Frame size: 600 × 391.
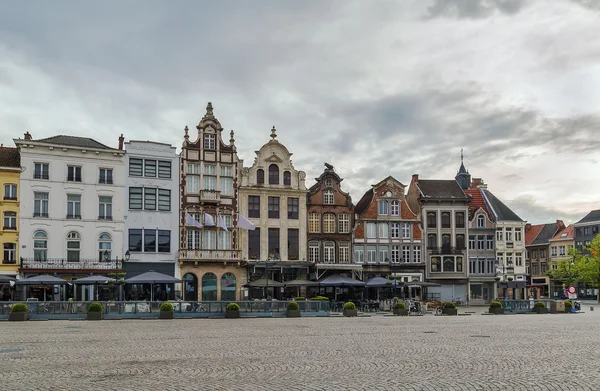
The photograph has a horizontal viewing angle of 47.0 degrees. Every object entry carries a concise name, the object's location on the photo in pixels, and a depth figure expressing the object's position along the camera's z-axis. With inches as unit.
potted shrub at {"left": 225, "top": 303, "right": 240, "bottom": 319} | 1566.2
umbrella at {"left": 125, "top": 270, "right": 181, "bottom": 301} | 1793.8
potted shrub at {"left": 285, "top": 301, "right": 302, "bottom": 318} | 1636.3
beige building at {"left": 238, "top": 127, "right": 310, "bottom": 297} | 2369.6
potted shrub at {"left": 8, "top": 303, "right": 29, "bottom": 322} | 1413.6
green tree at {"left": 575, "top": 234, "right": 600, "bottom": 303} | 3169.3
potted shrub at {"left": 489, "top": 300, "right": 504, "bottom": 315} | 1892.2
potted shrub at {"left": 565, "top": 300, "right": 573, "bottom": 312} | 1999.3
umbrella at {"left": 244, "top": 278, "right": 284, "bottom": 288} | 2145.1
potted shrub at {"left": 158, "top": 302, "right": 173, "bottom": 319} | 1520.7
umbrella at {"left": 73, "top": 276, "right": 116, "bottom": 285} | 1809.2
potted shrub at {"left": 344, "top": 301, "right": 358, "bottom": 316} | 1710.1
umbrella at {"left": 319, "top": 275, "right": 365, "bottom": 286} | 2101.0
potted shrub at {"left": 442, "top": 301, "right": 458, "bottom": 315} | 1814.7
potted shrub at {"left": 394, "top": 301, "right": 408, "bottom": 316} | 1771.7
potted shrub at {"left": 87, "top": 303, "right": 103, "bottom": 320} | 1459.2
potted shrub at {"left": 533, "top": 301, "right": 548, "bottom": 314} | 1951.3
